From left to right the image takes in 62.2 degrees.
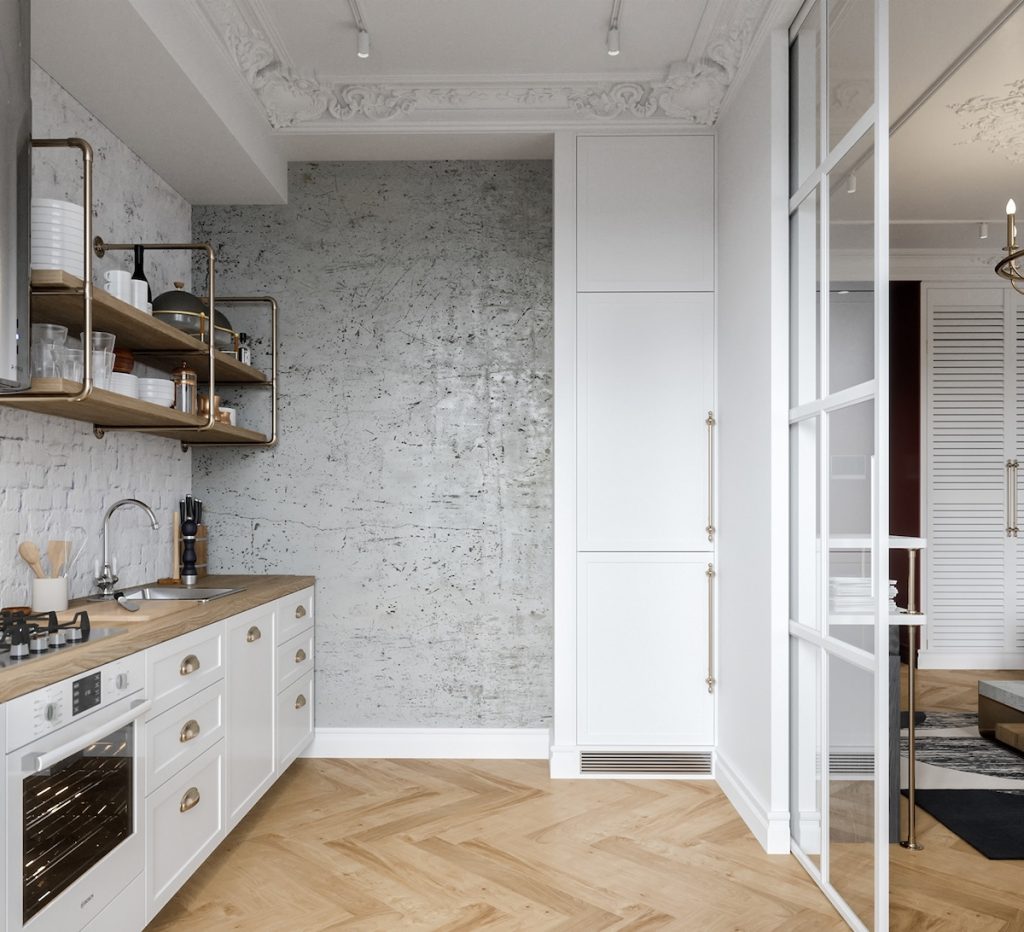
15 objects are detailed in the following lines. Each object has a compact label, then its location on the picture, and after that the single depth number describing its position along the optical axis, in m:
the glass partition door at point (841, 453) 2.12
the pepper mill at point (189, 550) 3.39
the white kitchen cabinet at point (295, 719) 3.24
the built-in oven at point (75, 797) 1.56
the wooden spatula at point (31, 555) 2.41
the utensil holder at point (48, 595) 2.41
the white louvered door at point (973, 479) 5.74
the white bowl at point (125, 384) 2.50
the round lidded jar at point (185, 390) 2.96
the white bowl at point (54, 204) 2.12
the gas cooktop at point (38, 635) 1.71
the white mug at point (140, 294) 2.61
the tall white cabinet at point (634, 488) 3.51
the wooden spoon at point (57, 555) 2.51
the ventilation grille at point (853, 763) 2.18
